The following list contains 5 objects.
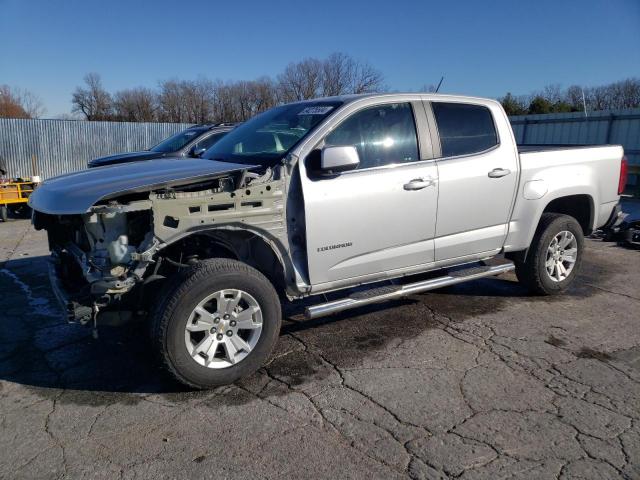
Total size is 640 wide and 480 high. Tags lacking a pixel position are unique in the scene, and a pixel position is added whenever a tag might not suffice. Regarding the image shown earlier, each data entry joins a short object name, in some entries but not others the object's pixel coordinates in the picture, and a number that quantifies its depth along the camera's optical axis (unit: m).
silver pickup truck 3.41
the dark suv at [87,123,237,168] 9.20
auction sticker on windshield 4.24
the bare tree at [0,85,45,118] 53.66
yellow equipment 11.59
